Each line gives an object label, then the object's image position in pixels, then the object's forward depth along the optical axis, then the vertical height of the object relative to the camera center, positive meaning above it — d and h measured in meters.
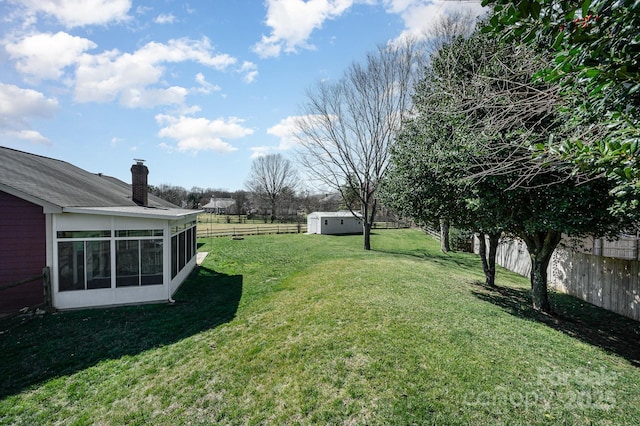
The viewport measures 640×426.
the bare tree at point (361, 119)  17.52 +6.12
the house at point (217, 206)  62.34 +1.34
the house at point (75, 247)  7.35 -0.93
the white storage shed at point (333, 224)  28.72 -1.20
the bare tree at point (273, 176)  50.97 +6.35
